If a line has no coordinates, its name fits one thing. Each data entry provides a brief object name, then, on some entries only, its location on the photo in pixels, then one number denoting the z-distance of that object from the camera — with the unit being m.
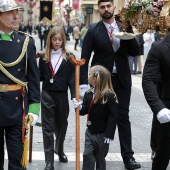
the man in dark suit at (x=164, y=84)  7.27
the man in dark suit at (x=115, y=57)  9.98
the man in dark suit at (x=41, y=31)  52.55
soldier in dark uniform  7.15
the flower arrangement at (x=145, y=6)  8.86
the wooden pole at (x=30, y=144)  9.90
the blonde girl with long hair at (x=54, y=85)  9.81
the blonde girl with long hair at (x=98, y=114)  8.56
